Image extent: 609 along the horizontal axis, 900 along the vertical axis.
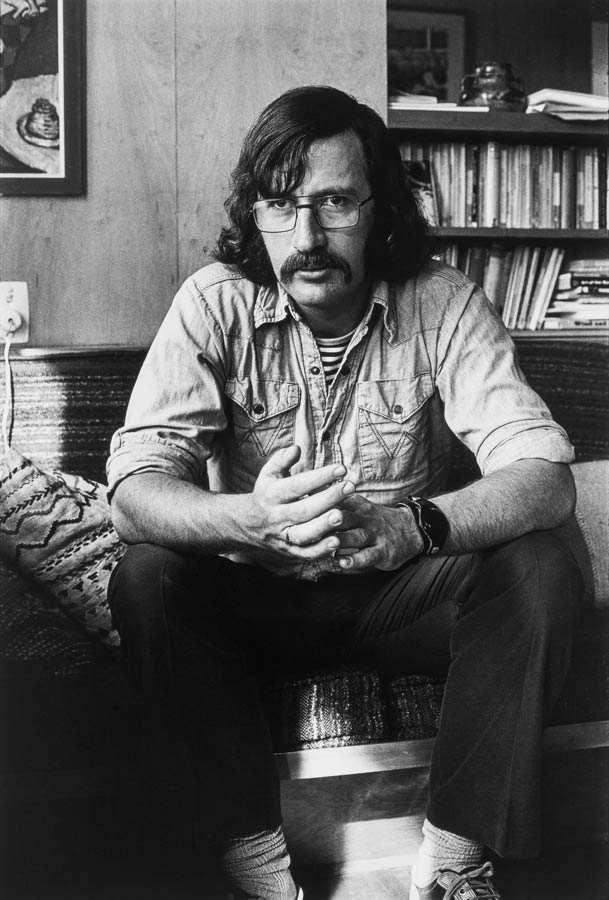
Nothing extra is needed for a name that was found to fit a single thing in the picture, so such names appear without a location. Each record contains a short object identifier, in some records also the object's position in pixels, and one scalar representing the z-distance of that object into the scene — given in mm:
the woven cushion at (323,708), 1277
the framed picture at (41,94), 1782
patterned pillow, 1336
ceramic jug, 2111
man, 1113
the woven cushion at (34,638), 1278
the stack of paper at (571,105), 2096
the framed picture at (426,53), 2303
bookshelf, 2104
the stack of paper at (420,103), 2059
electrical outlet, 1867
